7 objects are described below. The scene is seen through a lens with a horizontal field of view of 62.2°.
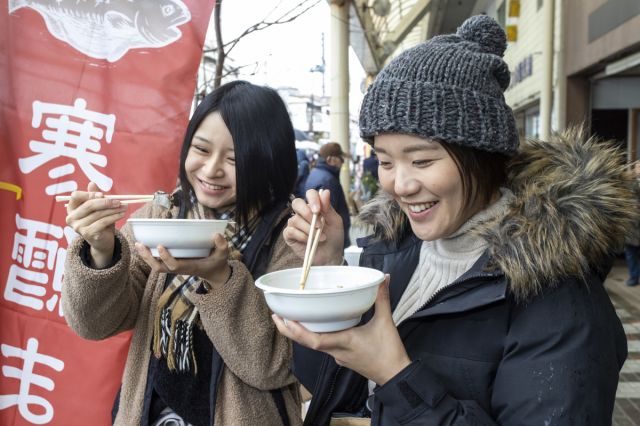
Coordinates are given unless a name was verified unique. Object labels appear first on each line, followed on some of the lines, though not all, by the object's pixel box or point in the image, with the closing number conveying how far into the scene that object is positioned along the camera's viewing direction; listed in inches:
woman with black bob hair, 60.2
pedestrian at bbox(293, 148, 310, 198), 254.4
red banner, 82.4
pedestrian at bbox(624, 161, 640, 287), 275.4
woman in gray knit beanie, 42.6
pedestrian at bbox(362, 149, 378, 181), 453.3
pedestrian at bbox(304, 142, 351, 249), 233.2
